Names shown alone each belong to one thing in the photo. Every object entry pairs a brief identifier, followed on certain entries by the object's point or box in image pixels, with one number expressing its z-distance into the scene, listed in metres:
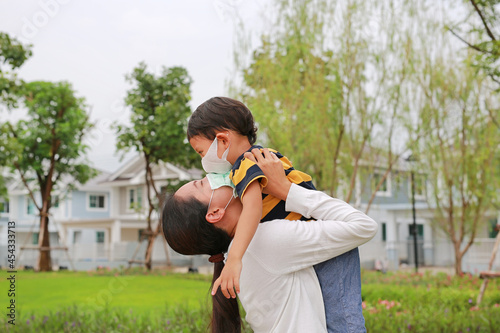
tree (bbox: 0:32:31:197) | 10.38
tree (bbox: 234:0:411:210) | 9.36
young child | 1.76
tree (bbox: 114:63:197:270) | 17.23
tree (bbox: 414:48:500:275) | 12.15
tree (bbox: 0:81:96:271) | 20.86
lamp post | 14.19
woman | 1.76
